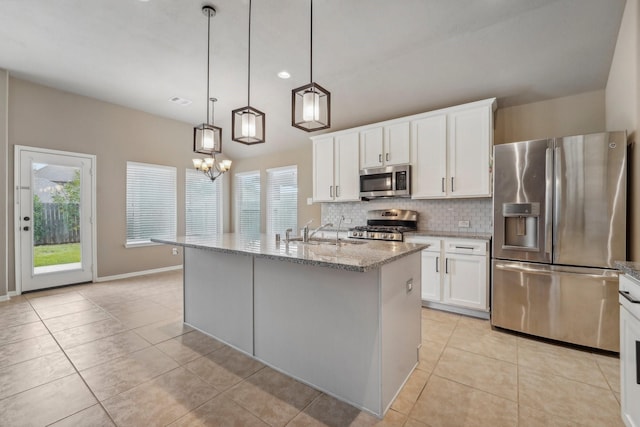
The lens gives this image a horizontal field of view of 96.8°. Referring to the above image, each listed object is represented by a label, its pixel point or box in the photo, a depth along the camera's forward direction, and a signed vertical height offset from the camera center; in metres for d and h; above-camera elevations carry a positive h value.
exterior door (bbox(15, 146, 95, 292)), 4.03 -0.10
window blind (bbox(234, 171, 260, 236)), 6.46 +0.23
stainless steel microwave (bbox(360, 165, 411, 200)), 3.86 +0.43
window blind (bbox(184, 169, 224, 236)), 6.00 +0.18
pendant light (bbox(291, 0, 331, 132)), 1.95 +0.73
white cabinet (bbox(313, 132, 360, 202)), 4.40 +0.70
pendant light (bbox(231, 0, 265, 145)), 2.30 +0.70
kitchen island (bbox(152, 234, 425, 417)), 1.68 -0.70
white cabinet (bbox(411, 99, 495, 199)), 3.30 +0.74
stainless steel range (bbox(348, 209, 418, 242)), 3.71 -0.20
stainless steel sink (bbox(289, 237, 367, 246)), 2.47 -0.27
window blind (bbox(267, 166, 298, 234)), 5.77 +0.27
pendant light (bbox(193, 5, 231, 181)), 2.60 +0.73
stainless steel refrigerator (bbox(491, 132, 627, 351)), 2.36 -0.22
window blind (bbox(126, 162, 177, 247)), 5.12 +0.17
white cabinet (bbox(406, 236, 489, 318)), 3.11 -0.72
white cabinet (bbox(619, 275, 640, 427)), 1.31 -0.68
